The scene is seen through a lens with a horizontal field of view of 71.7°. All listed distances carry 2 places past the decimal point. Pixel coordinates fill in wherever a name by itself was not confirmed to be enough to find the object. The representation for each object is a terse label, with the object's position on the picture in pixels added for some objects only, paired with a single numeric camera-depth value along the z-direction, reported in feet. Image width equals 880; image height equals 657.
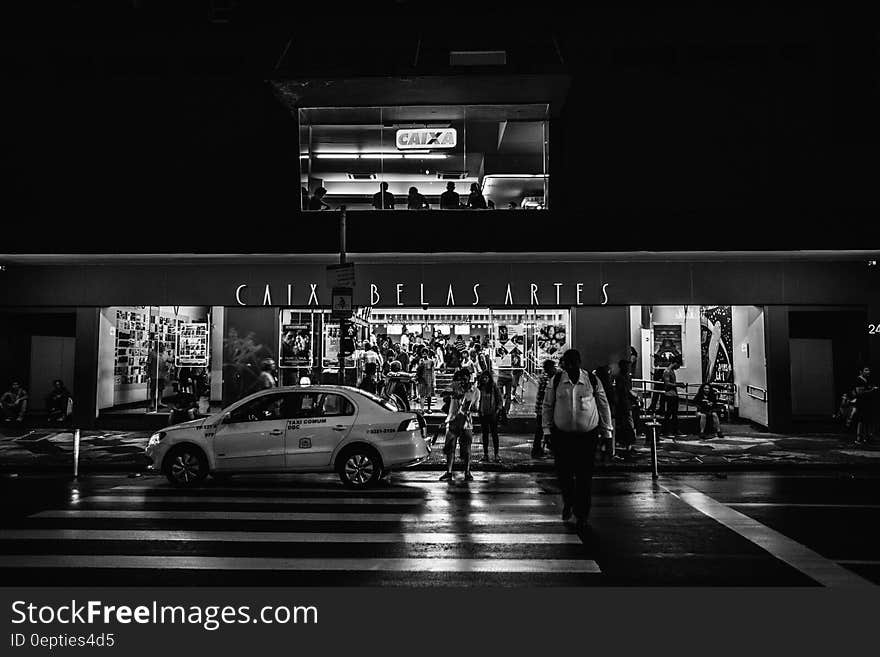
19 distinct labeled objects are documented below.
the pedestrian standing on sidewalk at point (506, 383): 56.43
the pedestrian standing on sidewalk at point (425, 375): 56.65
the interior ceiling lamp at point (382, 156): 58.70
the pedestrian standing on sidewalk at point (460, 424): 35.86
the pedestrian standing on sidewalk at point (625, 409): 42.68
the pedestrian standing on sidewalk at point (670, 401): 52.04
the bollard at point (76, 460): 36.50
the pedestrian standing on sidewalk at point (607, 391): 26.23
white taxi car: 32.01
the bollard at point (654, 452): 35.55
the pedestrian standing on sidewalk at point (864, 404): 47.75
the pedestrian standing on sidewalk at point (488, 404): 40.83
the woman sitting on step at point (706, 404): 52.75
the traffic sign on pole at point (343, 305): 39.29
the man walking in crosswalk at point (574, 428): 23.56
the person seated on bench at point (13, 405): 57.31
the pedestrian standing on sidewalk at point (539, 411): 41.50
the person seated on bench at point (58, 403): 57.82
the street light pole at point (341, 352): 40.01
